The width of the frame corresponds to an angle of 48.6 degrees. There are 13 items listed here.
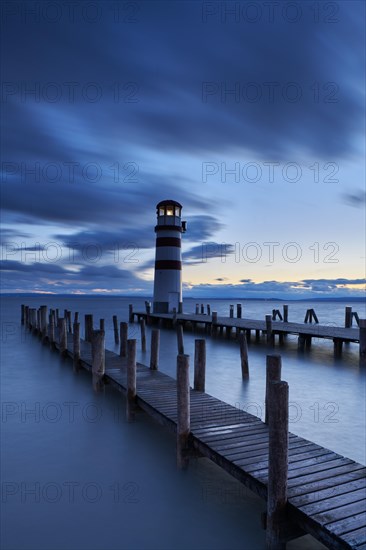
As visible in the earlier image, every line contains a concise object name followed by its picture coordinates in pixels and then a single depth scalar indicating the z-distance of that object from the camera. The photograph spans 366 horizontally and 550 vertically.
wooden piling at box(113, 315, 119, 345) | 24.55
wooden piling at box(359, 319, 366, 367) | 15.36
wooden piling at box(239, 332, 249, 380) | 13.80
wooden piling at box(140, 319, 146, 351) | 20.83
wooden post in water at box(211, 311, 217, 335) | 25.20
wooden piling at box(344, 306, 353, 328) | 23.09
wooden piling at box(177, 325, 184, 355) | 17.45
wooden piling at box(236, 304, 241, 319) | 30.75
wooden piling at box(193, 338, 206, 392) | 8.76
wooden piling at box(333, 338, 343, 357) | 18.42
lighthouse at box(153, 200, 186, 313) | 28.72
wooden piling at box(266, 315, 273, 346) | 20.58
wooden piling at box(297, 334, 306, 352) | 20.09
